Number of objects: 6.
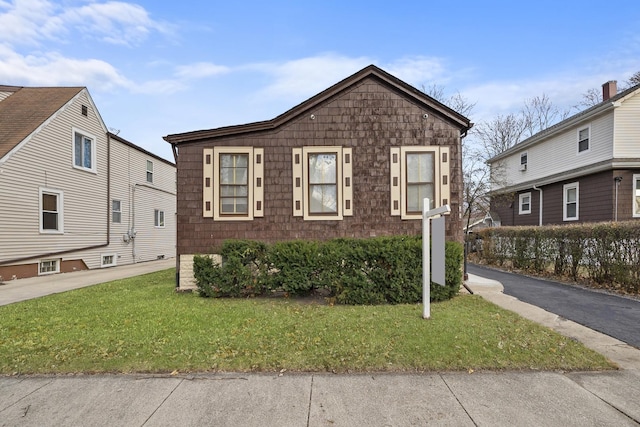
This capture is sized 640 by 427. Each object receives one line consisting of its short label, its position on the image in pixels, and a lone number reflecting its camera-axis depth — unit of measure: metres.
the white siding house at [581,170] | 13.01
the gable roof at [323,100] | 8.34
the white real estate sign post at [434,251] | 5.27
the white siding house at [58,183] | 10.71
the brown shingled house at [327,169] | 8.35
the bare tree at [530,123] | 29.83
